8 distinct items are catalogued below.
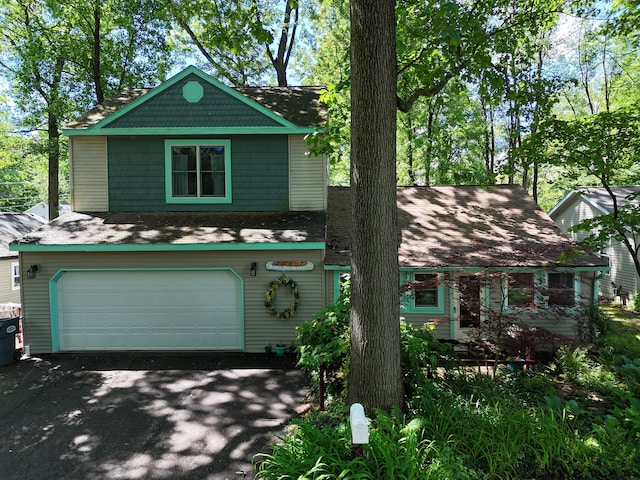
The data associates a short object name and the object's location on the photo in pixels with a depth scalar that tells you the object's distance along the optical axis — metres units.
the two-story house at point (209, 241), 9.16
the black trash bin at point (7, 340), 8.52
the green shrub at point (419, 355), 4.94
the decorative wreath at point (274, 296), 9.08
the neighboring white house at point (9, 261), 17.36
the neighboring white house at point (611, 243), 16.75
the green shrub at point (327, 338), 5.32
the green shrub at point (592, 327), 9.27
